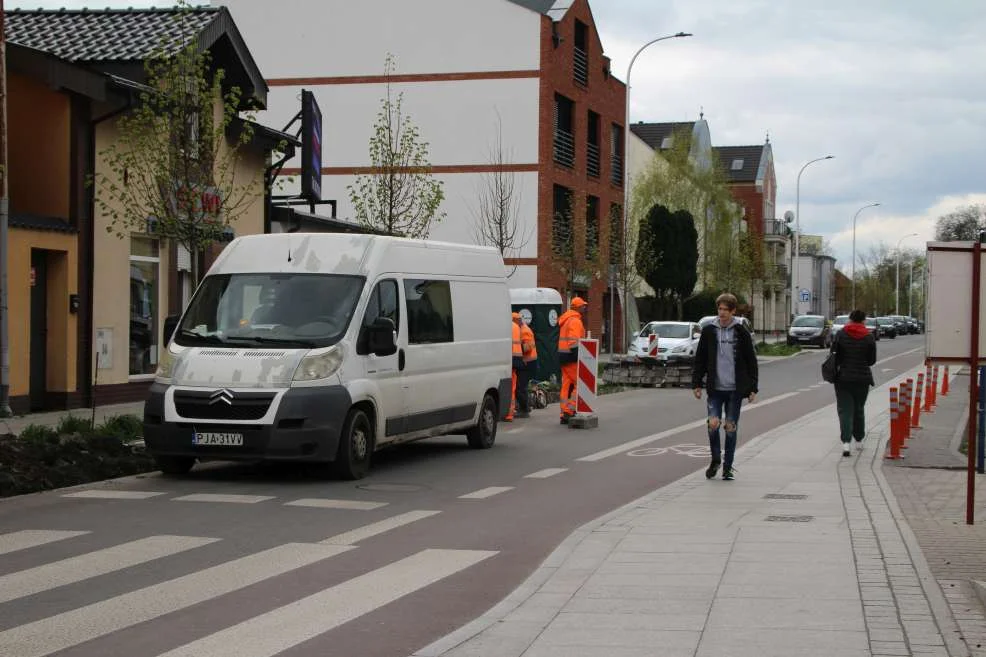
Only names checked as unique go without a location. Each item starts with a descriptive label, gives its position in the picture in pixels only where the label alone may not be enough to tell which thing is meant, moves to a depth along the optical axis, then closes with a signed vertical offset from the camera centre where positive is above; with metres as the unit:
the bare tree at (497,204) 43.16 +3.48
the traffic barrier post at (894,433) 15.45 -1.42
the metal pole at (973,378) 9.87 -0.49
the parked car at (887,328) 94.00 -1.12
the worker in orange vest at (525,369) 21.14 -0.99
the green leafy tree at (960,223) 87.88 +6.19
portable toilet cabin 26.36 -0.17
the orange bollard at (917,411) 20.25 -1.55
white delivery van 12.51 -0.50
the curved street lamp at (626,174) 43.38 +4.80
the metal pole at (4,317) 17.48 -0.19
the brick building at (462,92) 44.88 +7.56
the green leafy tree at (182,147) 17.84 +2.17
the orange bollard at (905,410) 16.27 -1.24
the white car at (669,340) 40.19 -0.94
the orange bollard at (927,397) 24.56 -1.59
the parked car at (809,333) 68.06 -1.11
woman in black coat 16.19 -0.73
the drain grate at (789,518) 10.34 -1.64
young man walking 13.26 -0.62
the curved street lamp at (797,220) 72.18 +5.03
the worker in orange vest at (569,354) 20.27 -0.69
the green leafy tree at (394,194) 27.06 +2.35
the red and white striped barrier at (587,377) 20.00 -1.05
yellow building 19.92 +1.06
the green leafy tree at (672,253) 52.22 +2.28
